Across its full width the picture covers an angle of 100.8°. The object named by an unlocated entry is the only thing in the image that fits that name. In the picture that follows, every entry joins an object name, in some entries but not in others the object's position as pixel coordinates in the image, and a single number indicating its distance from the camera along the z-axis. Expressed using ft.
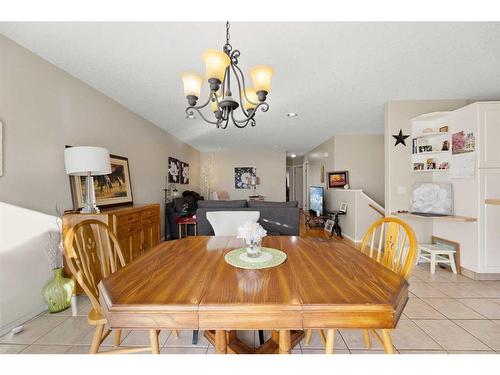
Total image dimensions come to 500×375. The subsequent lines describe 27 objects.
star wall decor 10.14
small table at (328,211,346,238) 15.24
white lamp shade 6.36
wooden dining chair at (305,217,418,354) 3.60
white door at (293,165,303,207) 29.95
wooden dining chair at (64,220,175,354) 3.56
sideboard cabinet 6.59
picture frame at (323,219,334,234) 15.62
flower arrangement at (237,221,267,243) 3.92
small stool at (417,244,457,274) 8.90
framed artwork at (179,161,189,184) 18.13
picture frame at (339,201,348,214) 15.67
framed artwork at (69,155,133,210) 7.61
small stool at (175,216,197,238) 13.65
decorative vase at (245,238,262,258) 3.96
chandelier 4.13
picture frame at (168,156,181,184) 15.90
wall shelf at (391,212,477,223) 8.36
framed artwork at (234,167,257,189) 24.44
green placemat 3.58
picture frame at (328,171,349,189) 17.10
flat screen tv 18.76
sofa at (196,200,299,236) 10.62
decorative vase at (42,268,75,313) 6.13
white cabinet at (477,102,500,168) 8.00
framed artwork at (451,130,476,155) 8.34
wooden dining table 2.33
